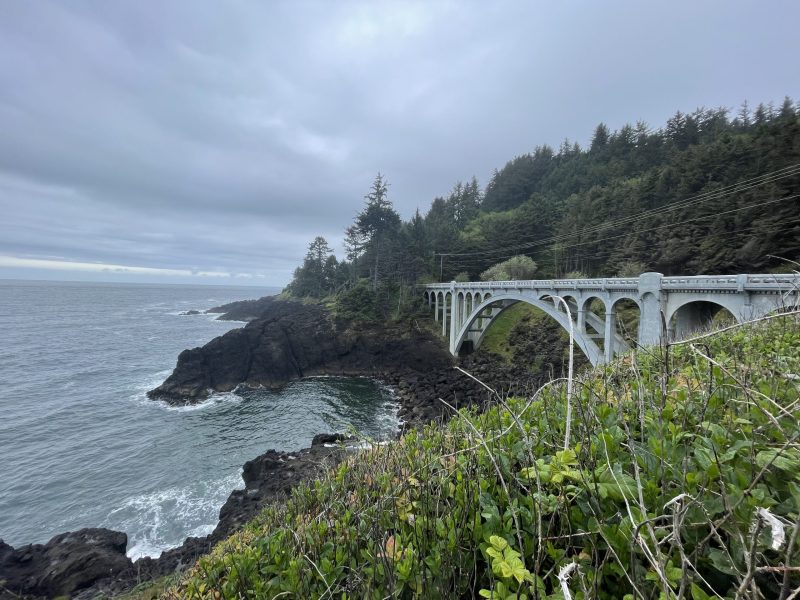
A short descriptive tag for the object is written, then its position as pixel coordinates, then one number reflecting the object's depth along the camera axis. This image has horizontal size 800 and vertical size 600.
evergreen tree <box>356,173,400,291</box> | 52.41
